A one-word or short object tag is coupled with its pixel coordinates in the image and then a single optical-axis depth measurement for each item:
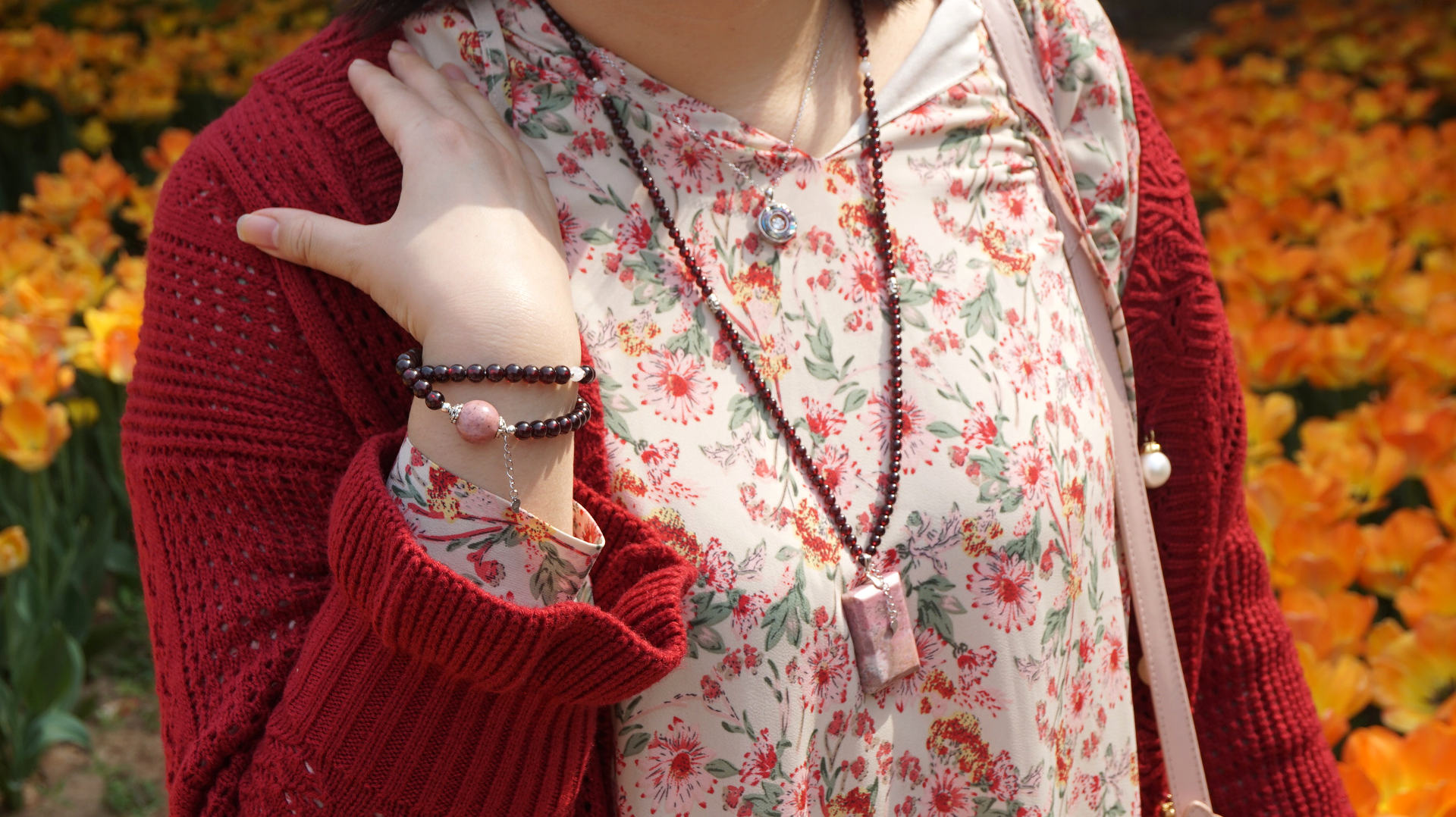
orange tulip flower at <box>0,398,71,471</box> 2.06
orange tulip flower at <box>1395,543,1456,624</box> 1.67
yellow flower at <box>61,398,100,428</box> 2.42
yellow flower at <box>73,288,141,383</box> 2.27
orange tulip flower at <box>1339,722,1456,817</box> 1.35
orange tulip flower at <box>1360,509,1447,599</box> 1.71
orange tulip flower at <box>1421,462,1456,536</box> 1.80
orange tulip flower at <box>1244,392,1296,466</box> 2.03
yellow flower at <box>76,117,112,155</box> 3.52
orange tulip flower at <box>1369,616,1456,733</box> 1.58
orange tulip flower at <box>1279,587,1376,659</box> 1.60
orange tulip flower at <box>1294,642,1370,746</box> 1.56
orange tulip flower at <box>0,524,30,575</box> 1.98
